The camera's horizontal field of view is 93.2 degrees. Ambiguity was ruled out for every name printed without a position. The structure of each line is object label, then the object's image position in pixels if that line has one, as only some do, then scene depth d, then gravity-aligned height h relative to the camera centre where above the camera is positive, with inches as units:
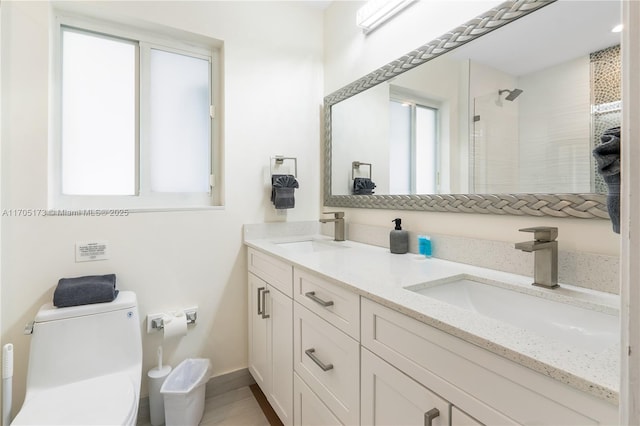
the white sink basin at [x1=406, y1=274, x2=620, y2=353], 29.8 -11.5
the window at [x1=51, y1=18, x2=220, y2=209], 63.2 +20.9
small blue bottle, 54.2 -6.1
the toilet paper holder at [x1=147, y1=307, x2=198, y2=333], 64.7 -23.7
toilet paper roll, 63.0 -24.0
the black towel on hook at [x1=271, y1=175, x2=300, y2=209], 75.7 +5.4
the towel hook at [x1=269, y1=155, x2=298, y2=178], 78.4 +13.4
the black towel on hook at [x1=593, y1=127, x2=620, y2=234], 26.9 +3.9
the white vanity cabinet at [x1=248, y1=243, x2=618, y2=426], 21.5 -15.8
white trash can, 58.1 -35.8
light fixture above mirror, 60.5 +42.1
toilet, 42.8 -26.6
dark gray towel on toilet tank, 52.7 -14.1
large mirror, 35.5 +14.7
